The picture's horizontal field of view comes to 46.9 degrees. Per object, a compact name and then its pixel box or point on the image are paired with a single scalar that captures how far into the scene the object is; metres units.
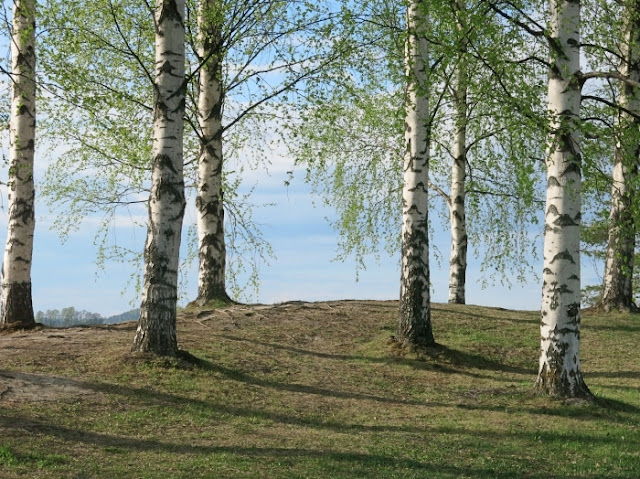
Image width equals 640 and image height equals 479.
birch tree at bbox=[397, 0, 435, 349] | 16.00
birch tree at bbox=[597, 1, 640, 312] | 20.41
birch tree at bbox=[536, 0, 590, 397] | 12.38
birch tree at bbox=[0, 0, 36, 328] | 16.64
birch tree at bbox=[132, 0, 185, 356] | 12.77
